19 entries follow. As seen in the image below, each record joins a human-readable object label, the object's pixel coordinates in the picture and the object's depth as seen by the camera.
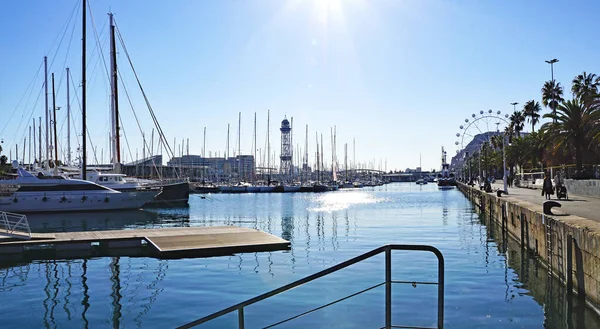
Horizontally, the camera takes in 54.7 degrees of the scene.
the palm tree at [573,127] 47.91
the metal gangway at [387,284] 6.05
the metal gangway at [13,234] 24.80
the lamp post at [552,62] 70.06
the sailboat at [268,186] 124.91
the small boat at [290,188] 129.12
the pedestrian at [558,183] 35.16
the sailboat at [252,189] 125.38
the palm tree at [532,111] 95.81
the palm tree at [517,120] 105.69
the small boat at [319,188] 130.38
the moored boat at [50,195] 52.59
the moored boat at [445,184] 154.80
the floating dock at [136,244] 23.69
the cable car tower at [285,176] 157.43
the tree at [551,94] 77.68
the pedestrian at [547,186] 33.22
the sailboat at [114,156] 58.75
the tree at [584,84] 51.09
